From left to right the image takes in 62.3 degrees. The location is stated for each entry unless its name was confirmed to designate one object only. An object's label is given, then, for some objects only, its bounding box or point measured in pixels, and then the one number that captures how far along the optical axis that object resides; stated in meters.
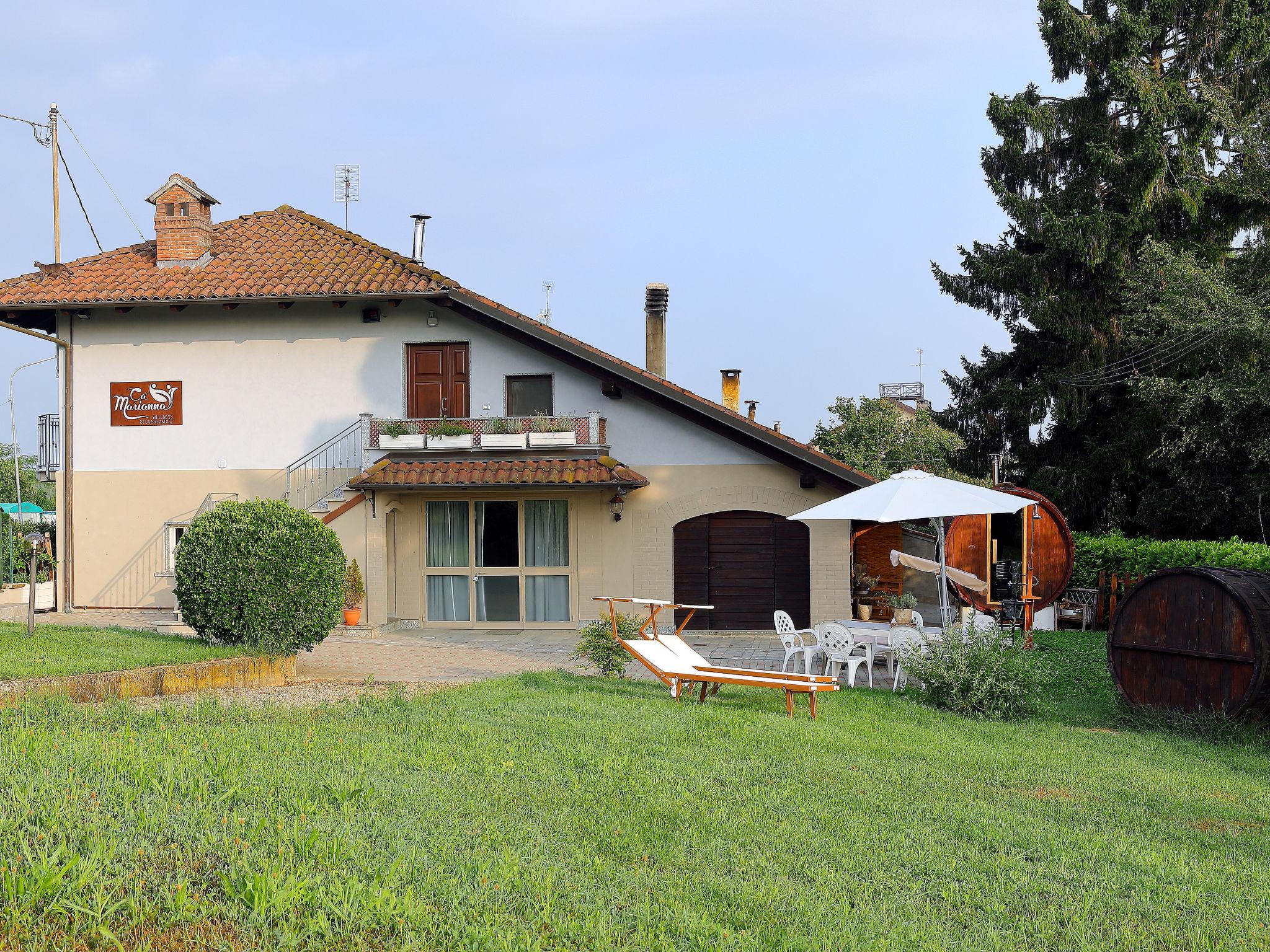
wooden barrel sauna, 16.59
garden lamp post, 11.41
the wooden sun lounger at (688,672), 8.31
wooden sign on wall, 17.69
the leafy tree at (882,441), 42.66
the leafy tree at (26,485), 51.41
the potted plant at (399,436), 16.89
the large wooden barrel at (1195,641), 8.06
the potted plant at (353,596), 16.22
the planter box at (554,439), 16.64
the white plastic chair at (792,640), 11.05
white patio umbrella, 10.66
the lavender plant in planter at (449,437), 16.84
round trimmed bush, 10.93
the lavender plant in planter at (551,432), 16.64
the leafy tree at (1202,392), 17.16
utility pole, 18.42
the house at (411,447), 16.72
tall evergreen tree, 21.20
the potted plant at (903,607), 12.22
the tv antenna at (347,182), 22.48
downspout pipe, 17.61
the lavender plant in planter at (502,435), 16.77
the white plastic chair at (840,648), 10.77
